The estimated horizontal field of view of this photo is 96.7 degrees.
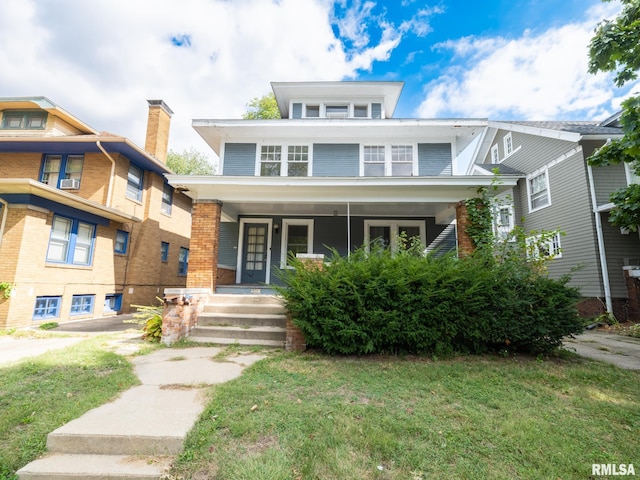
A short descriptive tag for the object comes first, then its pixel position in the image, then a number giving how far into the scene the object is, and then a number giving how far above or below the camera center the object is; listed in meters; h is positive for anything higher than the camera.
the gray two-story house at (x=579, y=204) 9.29 +3.04
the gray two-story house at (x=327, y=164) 9.27 +3.93
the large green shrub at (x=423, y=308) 4.46 -0.41
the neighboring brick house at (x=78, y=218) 7.50 +1.91
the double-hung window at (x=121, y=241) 10.73 +1.34
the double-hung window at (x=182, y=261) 14.26 +0.87
